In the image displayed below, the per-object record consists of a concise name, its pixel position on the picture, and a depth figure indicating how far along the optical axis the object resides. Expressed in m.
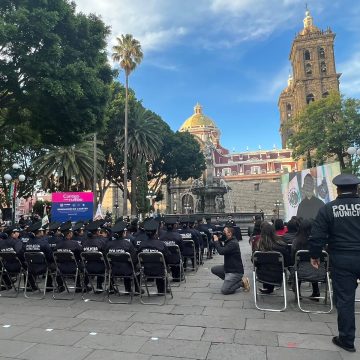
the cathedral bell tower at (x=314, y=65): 75.25
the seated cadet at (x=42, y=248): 8.27
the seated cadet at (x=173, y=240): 8.91
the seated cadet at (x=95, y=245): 7.74
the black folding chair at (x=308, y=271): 6.40
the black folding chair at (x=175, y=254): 8.69
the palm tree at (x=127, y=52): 37.12
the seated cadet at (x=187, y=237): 10.49
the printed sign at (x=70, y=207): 19.50
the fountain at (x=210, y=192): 37.05
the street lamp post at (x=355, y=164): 34.31
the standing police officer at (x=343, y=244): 4.53
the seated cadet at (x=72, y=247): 8.21
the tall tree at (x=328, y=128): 36.78
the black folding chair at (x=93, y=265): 7.56
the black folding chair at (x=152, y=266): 7.10
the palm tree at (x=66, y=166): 34.12
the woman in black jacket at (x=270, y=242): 7.09
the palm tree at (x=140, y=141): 42.75
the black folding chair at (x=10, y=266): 8.09
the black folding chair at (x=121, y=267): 7.13
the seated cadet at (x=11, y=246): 8.42
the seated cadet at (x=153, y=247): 7.23
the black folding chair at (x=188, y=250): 10.44
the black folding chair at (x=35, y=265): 7.92
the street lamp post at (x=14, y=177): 21.83
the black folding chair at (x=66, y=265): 7.71
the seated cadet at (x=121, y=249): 7.24
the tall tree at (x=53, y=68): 12.48
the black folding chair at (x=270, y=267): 6.61
